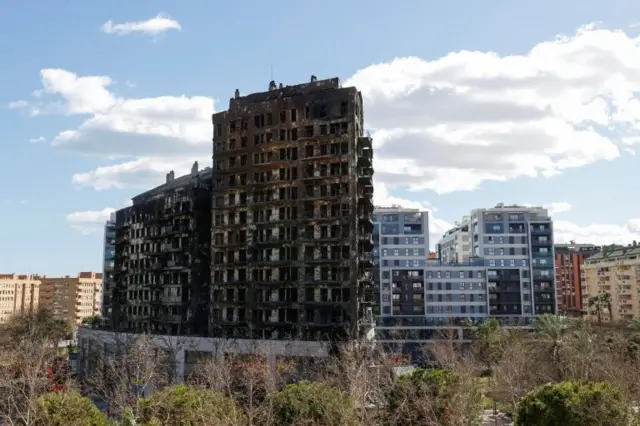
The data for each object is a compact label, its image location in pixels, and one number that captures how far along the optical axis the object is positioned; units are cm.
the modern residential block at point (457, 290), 12044
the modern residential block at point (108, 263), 12601
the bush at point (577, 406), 2869
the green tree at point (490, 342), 7645
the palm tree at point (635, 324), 7981
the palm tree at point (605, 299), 11294
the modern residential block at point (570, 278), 16862
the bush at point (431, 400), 3697
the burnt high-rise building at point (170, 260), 8250
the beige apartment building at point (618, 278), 13125
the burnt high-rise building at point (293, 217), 6725
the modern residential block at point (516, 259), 11975
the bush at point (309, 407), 3369
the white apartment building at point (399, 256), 12225
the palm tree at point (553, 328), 7194
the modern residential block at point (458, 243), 14575
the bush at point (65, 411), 3350
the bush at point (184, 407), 3431
